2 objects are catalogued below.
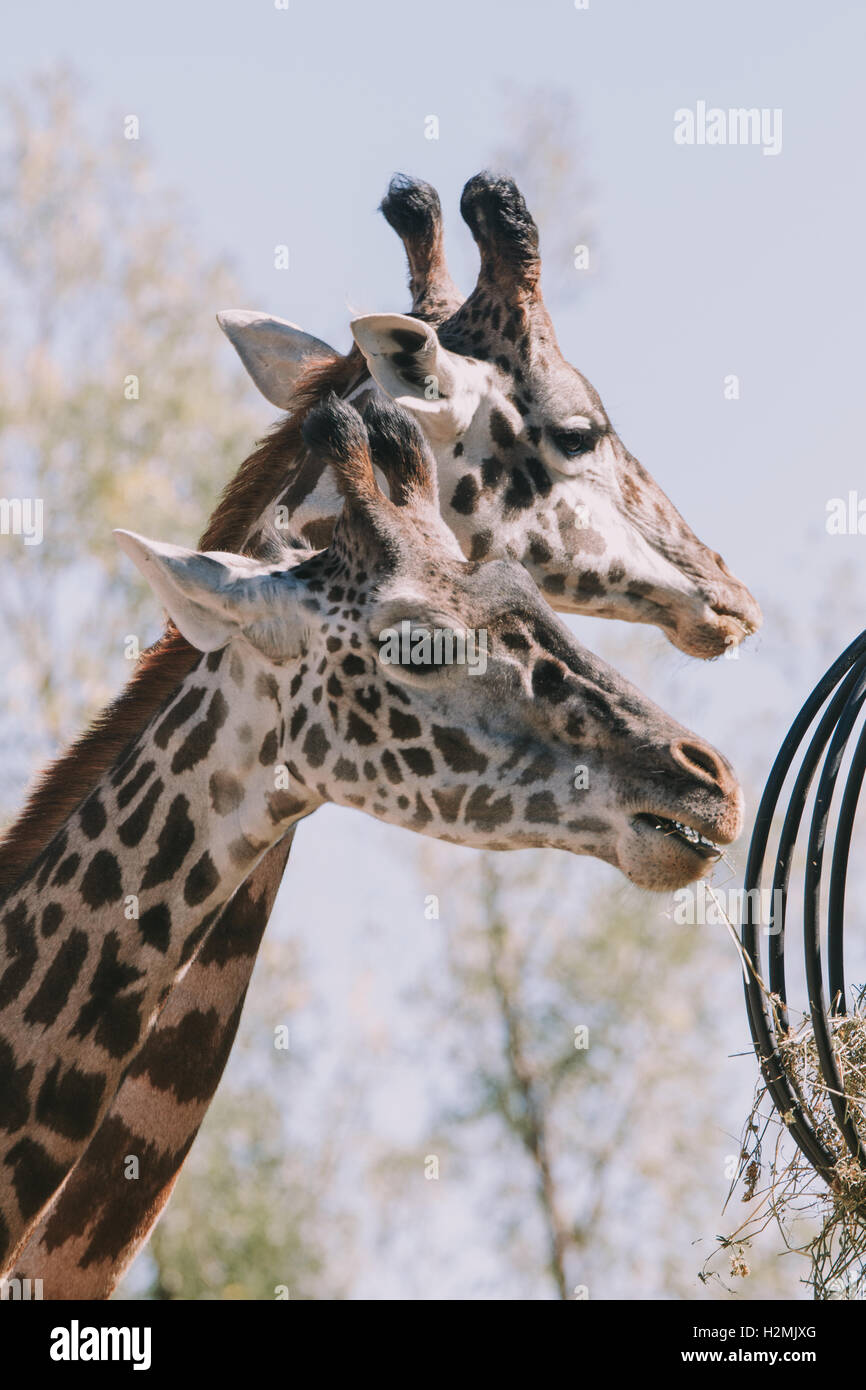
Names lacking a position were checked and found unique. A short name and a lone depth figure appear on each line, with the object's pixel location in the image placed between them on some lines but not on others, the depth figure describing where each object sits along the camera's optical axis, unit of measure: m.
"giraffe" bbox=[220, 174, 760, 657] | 7.34
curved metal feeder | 5.23
